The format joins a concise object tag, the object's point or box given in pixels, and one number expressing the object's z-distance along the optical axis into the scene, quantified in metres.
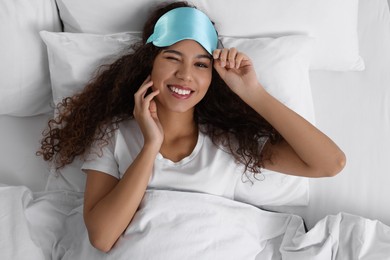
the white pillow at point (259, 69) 1.44
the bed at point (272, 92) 1.31
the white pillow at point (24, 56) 1.52
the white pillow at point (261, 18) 1.53
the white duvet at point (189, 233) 1.24
